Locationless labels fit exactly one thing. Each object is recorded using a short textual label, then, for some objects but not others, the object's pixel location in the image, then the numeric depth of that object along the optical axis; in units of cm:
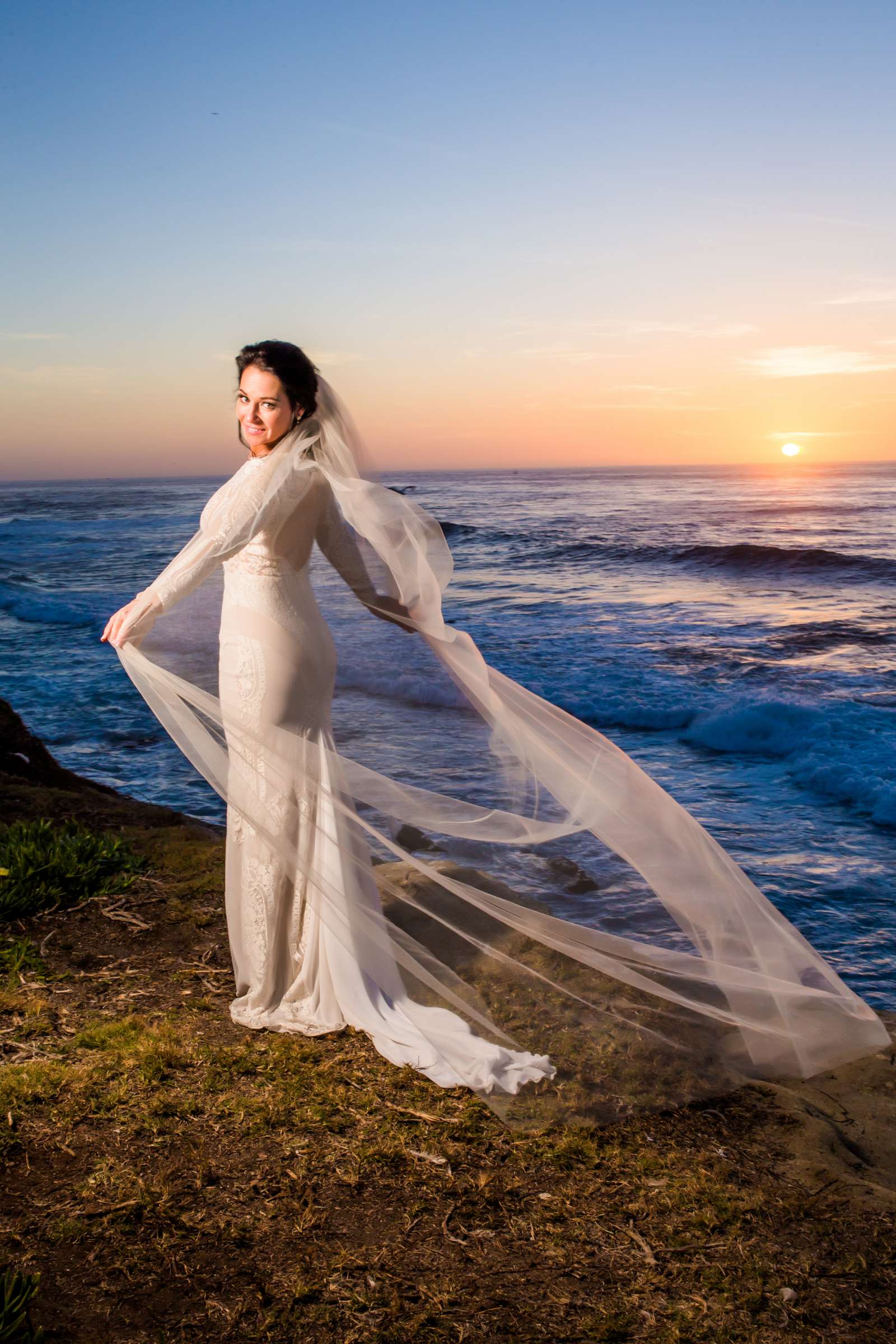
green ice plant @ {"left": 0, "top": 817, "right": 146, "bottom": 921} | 446
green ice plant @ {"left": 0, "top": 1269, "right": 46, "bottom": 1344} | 205
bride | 323
